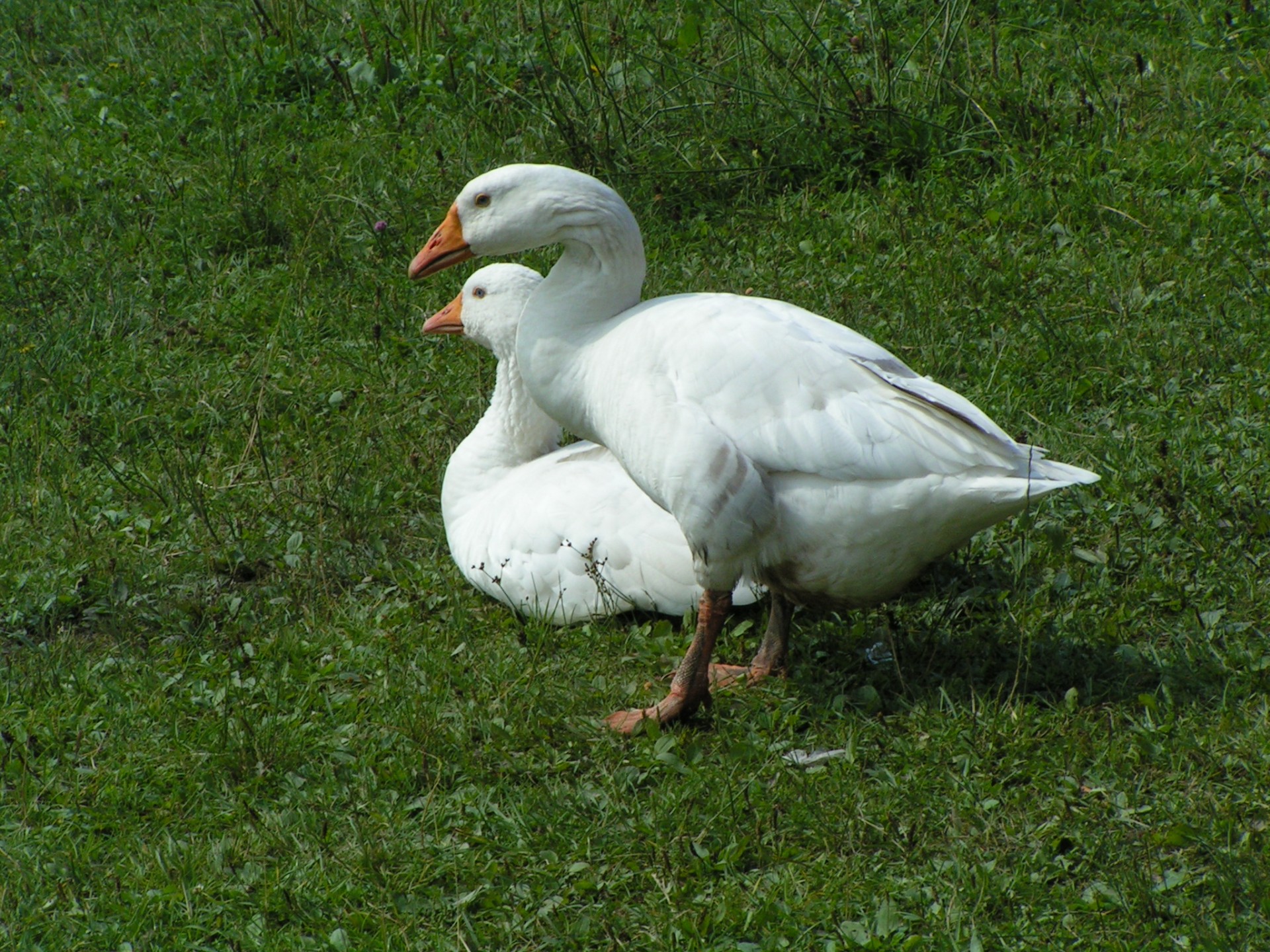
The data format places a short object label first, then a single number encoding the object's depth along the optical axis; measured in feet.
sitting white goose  28.09
